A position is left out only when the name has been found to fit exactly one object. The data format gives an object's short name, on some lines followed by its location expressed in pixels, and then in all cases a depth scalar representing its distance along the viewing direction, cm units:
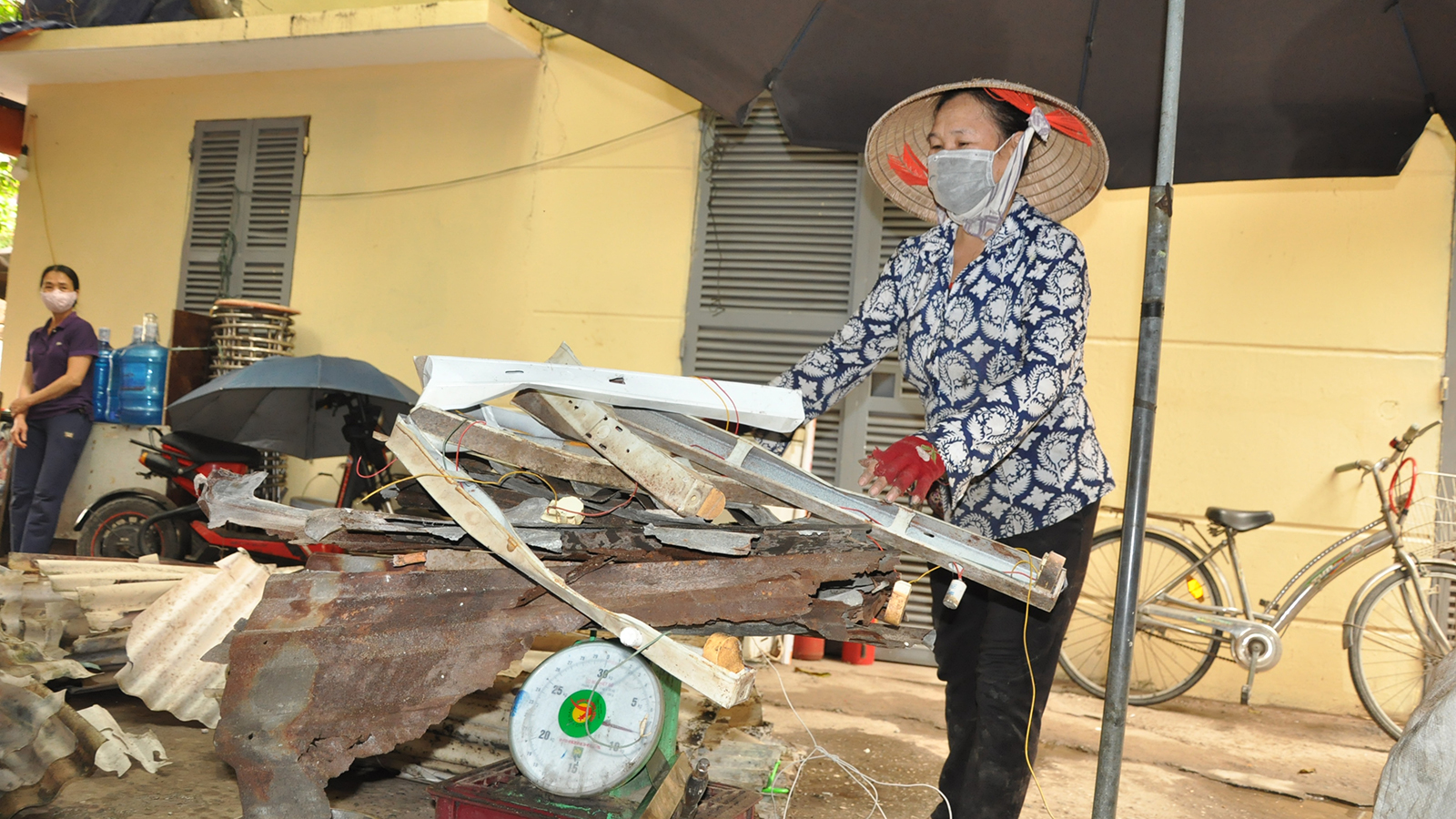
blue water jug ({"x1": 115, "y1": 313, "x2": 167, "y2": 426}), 584
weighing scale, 183
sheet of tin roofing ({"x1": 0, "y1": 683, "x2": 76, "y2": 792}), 233
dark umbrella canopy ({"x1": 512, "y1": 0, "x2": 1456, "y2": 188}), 243
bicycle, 429
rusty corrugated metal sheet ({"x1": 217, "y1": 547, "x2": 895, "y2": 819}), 158
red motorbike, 501
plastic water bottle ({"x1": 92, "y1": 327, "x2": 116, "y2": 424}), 588
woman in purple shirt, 533
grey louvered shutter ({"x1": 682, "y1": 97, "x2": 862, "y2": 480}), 549
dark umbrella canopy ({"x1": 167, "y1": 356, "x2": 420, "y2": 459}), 454
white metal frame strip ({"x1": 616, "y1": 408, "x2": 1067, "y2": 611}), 170
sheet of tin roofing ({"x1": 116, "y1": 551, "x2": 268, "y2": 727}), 318
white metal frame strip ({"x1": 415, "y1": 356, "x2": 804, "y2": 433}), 170
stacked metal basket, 599
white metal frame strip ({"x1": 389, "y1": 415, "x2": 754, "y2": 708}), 156
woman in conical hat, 201
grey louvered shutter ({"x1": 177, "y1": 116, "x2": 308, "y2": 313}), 648
